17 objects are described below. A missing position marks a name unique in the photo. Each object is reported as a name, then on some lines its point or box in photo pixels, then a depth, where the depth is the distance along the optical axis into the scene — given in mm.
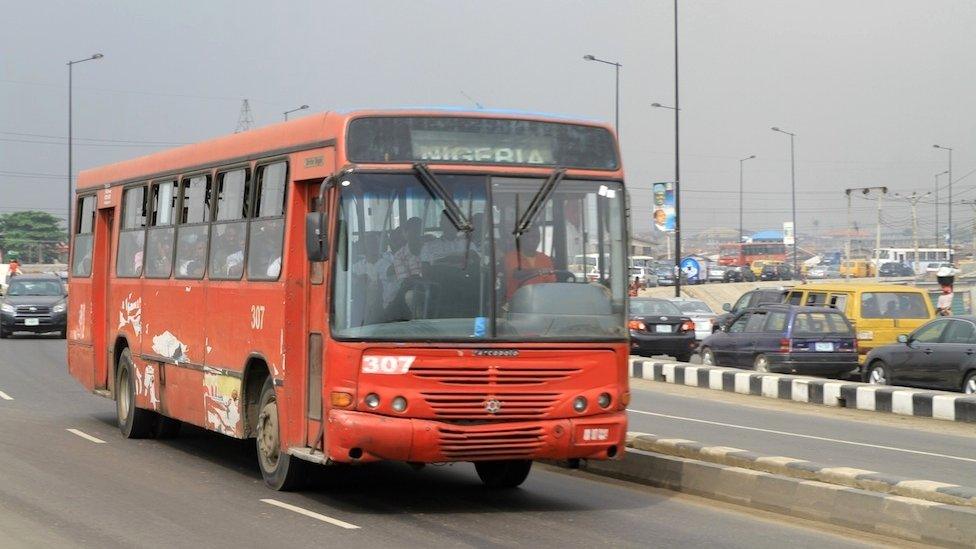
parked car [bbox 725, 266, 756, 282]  94312
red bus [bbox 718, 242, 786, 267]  117000
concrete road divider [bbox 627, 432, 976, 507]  10156
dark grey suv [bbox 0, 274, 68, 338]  37094
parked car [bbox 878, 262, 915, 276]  97162
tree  125562
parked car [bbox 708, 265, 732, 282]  95688
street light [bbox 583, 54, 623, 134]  57728
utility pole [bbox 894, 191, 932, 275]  79194
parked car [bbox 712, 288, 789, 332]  35506
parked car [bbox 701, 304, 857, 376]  24906
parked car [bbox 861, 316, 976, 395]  21875
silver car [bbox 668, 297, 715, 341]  36562
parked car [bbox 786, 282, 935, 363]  26594
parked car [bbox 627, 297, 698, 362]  31500
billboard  50188
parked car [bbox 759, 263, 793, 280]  96875
